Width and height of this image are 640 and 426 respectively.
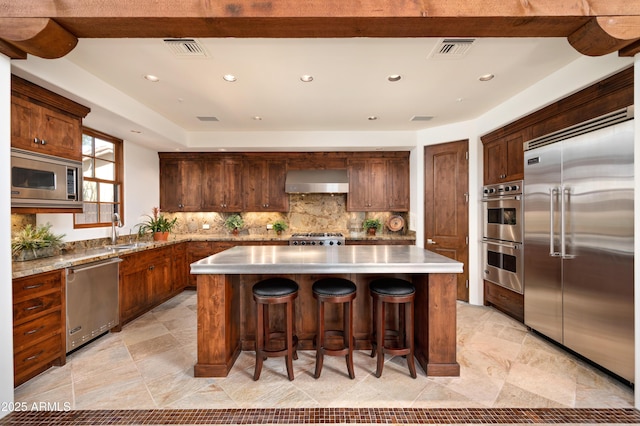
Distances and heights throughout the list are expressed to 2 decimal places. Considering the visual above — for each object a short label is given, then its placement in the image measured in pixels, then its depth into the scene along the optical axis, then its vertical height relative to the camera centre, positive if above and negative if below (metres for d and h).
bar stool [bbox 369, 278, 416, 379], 2.28 -0.74
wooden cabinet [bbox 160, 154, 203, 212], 5.27 +0.51
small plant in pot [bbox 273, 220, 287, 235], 5.39 -0.28
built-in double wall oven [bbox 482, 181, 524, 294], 3.36 -0.31
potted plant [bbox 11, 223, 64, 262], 2.58 -0.29
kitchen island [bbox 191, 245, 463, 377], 2.23 -0.68
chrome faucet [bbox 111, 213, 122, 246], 3.89 -0.20
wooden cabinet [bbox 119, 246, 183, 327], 3.44 -0.93
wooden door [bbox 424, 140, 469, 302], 4.23 +0.13
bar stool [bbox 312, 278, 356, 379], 2.25 -0.77
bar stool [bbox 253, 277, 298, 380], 2.25 -0.78
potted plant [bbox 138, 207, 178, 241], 4.59 -0.24
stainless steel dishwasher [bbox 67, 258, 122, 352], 2.66 -0.89
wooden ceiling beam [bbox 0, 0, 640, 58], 1.69 +1.18
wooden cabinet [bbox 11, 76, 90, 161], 2.38 +0.85
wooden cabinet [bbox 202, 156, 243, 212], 5.24 +0.51
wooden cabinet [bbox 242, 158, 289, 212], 5.21 +0.49
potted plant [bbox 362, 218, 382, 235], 5.28 -0.27
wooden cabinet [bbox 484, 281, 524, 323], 3.44 -1.17
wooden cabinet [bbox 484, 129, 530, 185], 3.37 +0.67
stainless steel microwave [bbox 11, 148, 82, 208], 2.37 +0.30
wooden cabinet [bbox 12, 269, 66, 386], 2.19 -0.92
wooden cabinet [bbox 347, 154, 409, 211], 5.17 +0.52
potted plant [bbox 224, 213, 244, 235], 5.40 -0.21
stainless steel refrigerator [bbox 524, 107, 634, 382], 2.23 -0.26
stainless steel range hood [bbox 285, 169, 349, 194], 4.97 +0.53
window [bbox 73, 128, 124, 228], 3.79 +0.48
